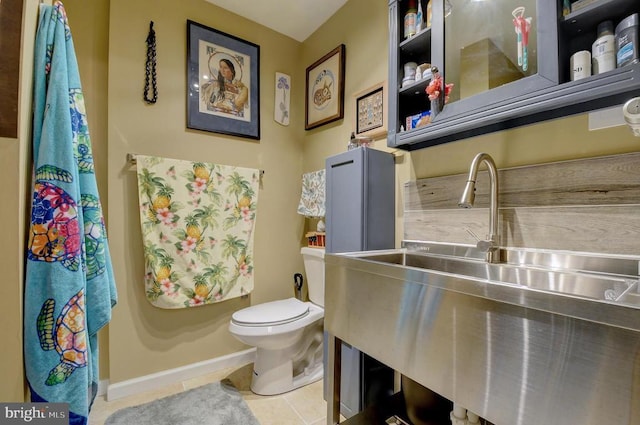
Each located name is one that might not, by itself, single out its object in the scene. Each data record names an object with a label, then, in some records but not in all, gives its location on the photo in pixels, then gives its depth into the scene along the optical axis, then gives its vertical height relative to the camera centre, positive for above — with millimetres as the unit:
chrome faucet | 955 +20
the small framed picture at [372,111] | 1562 +626
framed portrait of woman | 1840 +947
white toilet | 1525 -678
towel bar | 1624 +342
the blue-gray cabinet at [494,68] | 786 +533
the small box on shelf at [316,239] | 1888 -157
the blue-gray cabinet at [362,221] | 1340 -19
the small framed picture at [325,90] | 1873 +930
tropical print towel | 1654 -81
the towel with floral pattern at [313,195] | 1923 +162
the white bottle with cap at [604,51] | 766 +470
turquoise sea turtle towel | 736 -86
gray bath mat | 1382 -1025
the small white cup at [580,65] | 785 +439
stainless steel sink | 502 -265
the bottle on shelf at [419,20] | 1233 +884
